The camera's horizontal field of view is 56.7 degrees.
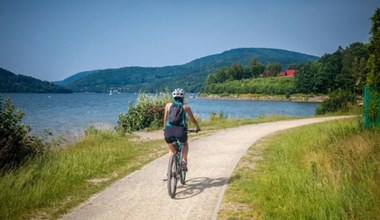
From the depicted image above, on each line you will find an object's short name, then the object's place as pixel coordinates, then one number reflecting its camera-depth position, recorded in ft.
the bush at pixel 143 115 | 68.18
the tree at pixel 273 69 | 548.47
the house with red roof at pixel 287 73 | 522.15
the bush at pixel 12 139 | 31.83
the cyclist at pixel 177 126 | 24.23
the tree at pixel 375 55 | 41.88
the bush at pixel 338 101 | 99.04
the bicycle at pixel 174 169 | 23.81
